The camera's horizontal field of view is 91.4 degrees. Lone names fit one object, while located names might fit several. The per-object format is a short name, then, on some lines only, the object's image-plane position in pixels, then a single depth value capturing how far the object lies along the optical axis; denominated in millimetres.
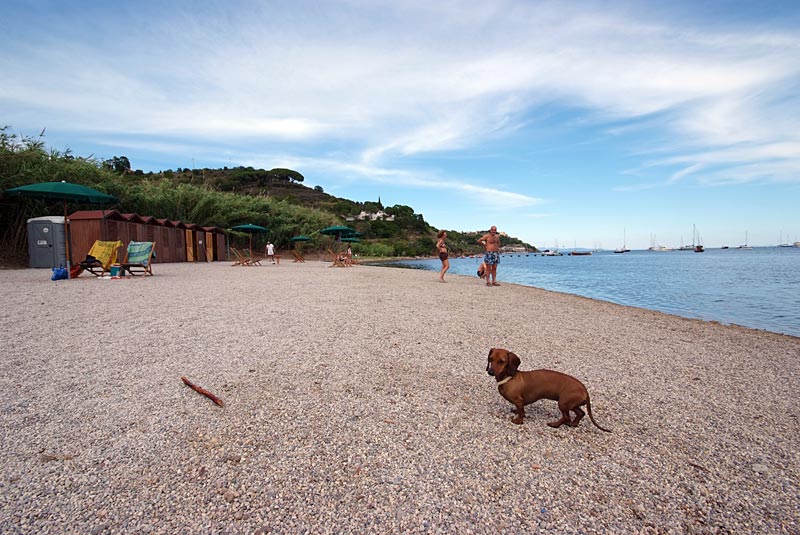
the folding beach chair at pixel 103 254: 10307
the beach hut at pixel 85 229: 15394
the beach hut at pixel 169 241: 19781
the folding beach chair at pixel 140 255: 11216
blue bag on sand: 9452
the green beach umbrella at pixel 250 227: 21100
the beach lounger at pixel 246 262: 19194
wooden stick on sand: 2524
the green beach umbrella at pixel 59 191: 9445
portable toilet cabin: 13078
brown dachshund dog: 2219
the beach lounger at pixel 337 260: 20156
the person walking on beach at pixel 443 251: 11240
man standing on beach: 10102
